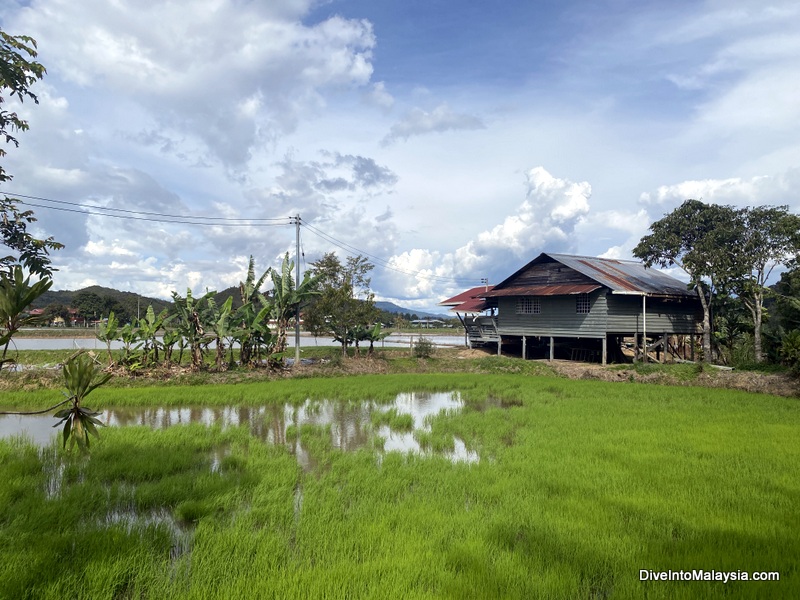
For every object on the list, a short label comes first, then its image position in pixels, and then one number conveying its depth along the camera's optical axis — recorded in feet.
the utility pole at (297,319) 65.48
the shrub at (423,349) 80.74
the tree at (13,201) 21.36
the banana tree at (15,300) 10.40
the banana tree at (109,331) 54.08
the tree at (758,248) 55.67
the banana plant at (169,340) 56.80
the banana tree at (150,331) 57.31
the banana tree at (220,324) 56.24
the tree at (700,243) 60.39
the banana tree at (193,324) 56.80
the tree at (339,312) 73.15
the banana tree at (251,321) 58.66
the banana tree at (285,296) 63.36
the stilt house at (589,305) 71.77
